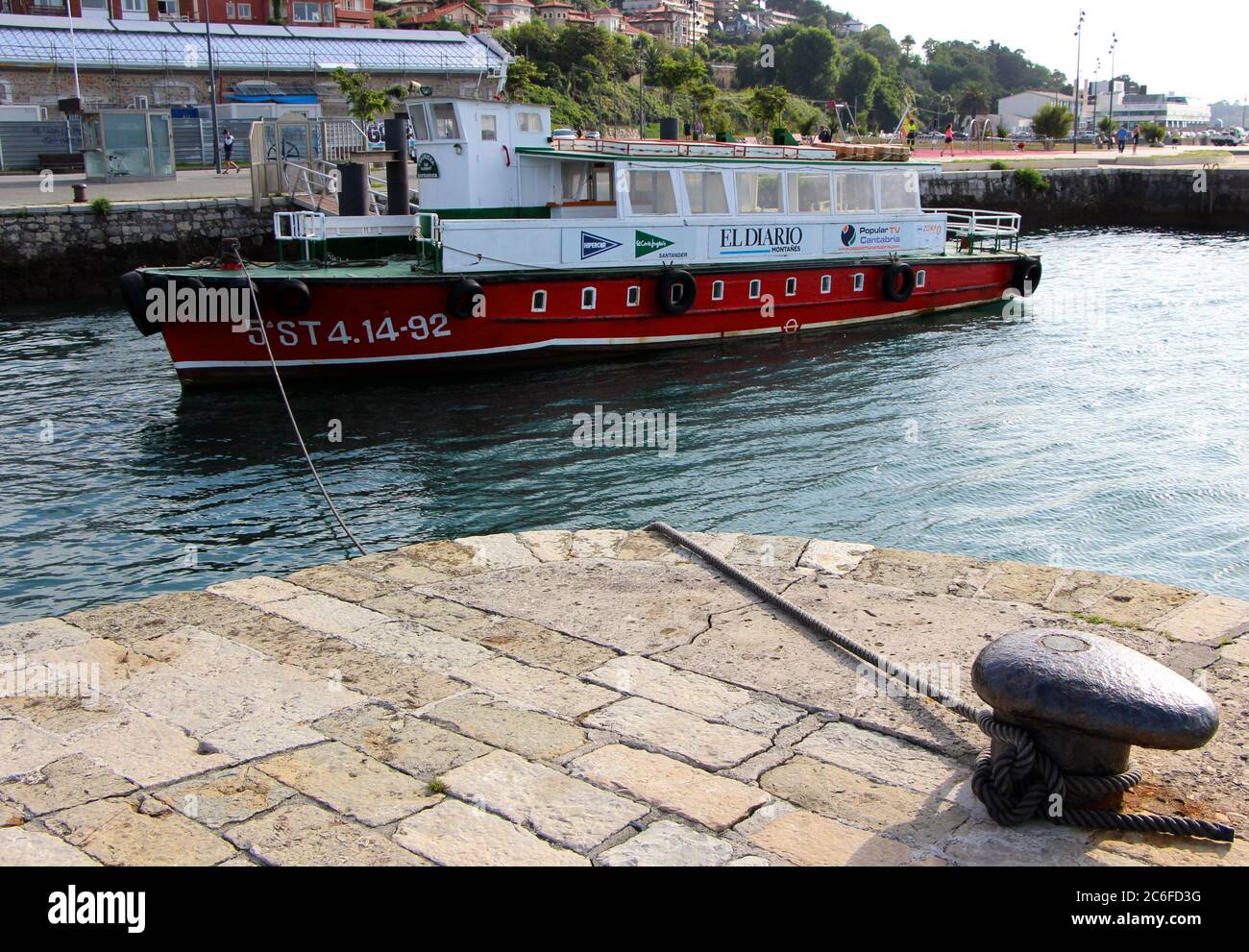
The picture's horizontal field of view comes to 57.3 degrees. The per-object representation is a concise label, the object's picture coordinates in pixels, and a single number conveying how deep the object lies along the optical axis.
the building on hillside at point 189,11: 59.31
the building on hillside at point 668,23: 169.25
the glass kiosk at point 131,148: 33.00
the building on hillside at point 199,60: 50.81
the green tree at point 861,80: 127.94
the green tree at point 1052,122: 72.62
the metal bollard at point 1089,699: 4.14
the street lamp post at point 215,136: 36.94
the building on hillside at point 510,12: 129.51
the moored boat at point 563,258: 17.19
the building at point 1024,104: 145.75
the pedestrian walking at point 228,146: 40.19
